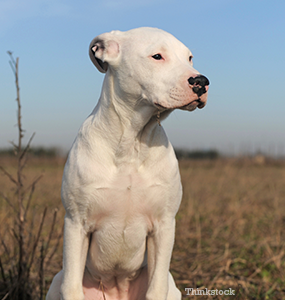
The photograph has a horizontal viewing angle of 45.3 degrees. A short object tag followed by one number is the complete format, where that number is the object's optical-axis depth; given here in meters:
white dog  2.13
